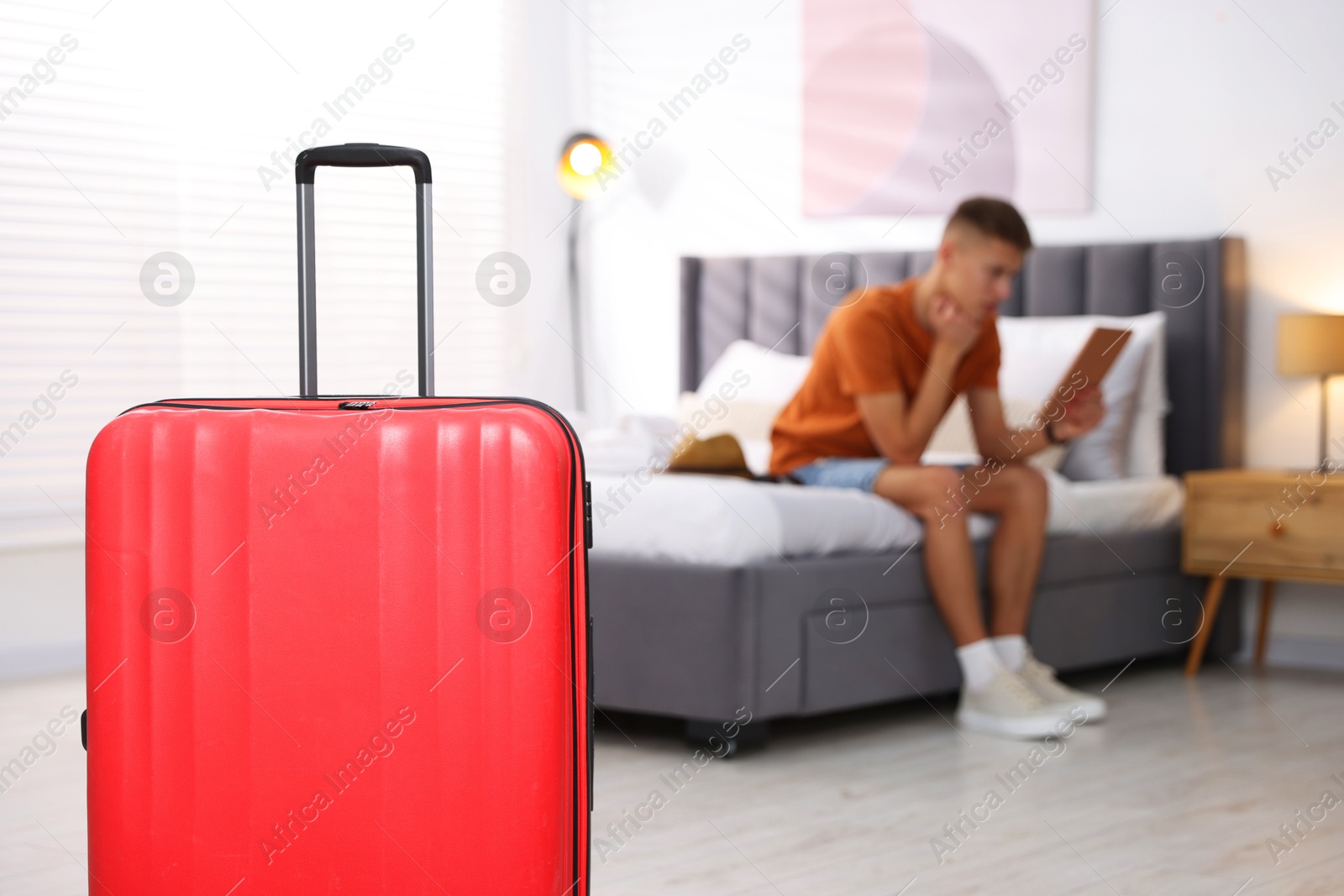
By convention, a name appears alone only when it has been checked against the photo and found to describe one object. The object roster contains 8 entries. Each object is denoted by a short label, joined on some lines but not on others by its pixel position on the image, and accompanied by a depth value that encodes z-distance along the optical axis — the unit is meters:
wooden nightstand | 3.28
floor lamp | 4.57
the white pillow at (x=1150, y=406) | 3.66
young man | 2.83
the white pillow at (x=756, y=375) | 3.99
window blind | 3.60
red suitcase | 1.31
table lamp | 3.41
